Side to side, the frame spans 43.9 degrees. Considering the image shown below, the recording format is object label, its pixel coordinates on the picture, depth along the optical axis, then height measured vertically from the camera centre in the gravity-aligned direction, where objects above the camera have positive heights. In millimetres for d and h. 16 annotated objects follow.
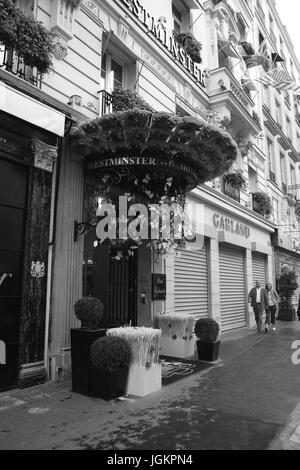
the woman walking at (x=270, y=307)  13531 -664
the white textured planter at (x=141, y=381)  5523 -1387
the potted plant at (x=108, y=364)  5207 -1072
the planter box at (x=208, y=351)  7945 -1322
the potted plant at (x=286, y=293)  17656 -179
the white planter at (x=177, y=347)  8320 -1313
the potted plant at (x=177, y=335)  8344 -1060
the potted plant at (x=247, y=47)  16656 +10747
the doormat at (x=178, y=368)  6680 -1554
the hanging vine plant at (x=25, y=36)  5727 +3987
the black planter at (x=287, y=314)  17578 -1166
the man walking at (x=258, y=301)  13227 -419
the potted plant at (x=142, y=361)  5570 -1105
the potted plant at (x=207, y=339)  7914 -1065
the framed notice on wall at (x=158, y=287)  9294 +34
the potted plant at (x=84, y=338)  5559 -752
